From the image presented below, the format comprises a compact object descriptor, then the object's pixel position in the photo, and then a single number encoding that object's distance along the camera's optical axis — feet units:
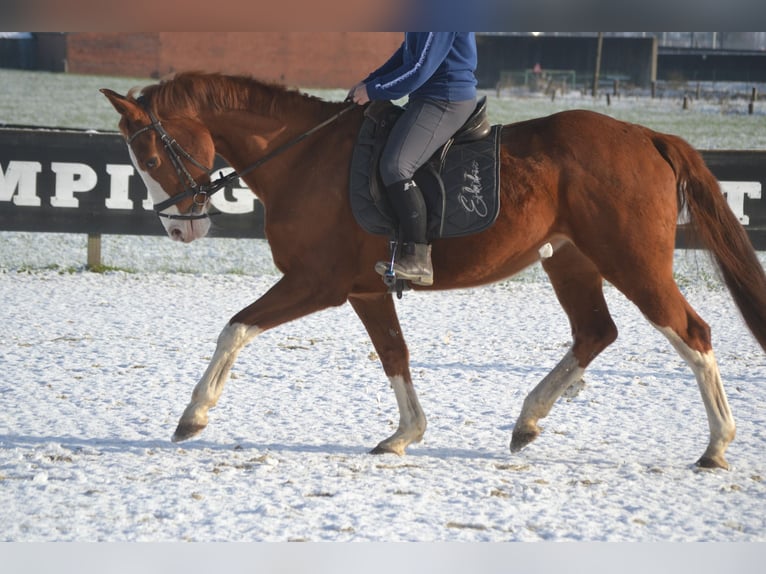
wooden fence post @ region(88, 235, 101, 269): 77.61
